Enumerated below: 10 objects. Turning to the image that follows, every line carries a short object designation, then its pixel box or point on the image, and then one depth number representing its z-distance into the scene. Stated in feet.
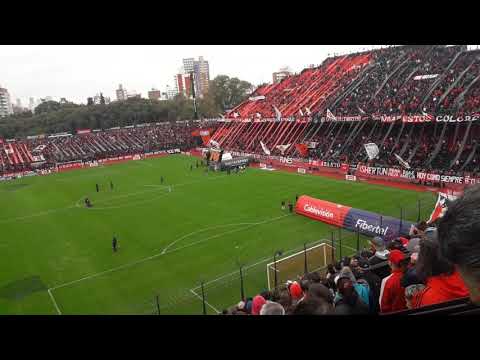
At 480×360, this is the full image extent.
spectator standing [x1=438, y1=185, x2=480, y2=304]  6.64
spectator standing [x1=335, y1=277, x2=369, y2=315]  15.02
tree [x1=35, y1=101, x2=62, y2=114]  381.21
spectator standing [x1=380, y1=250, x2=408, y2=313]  18.69
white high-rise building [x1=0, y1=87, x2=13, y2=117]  592.52
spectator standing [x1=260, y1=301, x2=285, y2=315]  17.20
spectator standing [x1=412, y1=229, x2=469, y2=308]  12.64
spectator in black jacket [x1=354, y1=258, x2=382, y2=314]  20.58
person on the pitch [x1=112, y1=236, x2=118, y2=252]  80.89
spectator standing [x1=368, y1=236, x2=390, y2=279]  30.32
